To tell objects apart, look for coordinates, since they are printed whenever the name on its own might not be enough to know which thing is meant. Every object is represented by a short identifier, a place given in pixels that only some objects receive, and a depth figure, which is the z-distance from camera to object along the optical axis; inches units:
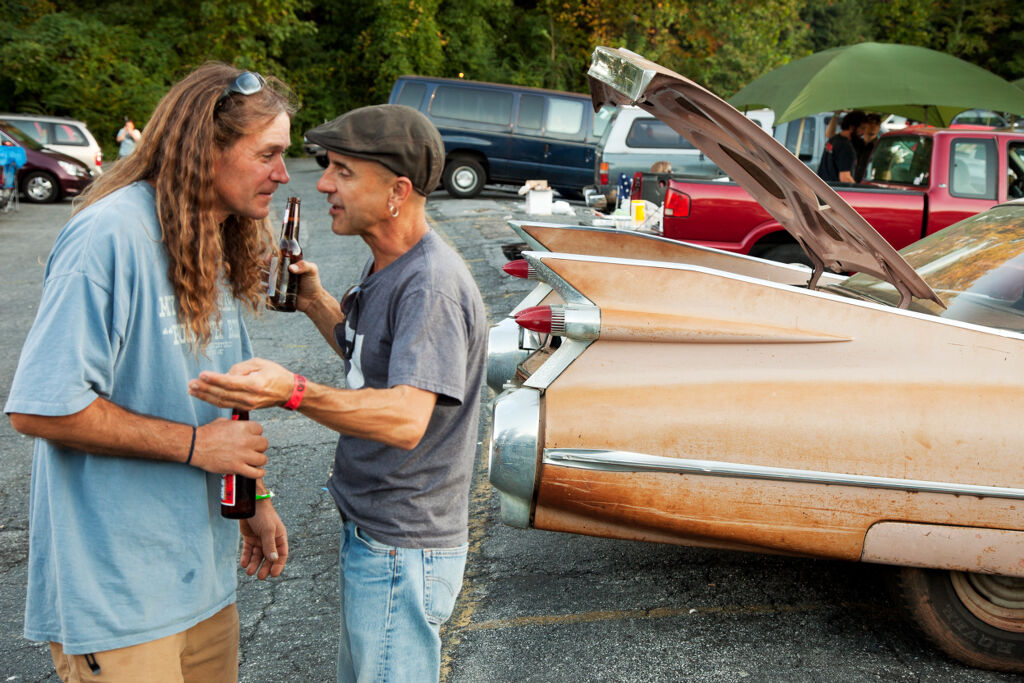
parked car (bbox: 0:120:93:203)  684.1
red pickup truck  311.3
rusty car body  111.3
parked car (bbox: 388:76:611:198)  700.7
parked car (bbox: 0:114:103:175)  737.6
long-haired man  67.8
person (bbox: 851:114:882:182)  386.3
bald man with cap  77.5
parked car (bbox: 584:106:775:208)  605.9
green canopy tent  387.5
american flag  447.8
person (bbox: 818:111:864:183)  383.2
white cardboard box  498.6
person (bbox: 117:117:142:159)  790.8
